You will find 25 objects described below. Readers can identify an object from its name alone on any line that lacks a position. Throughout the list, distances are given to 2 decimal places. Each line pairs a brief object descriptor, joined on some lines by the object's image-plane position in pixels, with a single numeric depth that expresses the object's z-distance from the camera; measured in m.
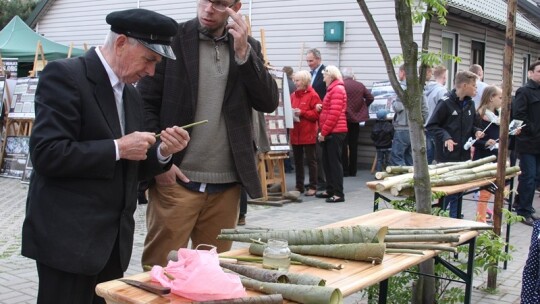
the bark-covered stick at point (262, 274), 2.27
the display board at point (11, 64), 15.37
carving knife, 2.12
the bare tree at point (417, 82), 3.73
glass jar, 2.44
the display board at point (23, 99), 11.62
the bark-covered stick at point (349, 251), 2.70
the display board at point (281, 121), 9.73
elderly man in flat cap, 2.34
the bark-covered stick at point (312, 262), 2.56
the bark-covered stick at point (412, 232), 3.18
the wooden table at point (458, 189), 4.86
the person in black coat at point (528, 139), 8.12
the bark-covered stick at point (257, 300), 1.99
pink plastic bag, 2.01
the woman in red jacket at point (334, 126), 9.23
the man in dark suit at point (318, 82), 10.73
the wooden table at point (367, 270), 2.15
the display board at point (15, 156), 11.50
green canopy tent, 15.91
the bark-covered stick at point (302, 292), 2.06
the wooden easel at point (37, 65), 12.93
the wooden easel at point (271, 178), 9.34
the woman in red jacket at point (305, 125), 9.91
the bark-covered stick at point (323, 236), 2.78
